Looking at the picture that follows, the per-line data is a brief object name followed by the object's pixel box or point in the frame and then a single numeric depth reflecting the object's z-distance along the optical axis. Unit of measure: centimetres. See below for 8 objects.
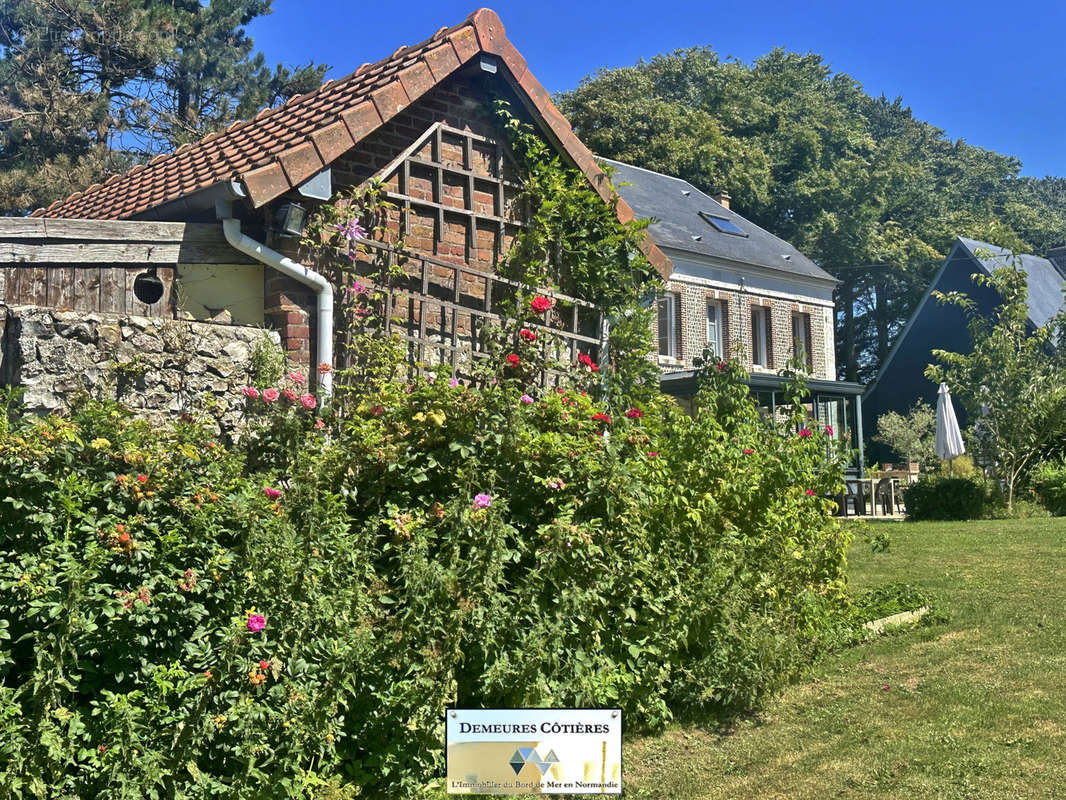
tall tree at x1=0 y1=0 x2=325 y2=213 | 2406
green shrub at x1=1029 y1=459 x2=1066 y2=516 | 1680
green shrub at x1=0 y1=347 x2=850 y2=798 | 353
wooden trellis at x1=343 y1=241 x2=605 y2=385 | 804
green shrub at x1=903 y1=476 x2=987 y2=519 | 1630
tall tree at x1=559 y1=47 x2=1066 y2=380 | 3303
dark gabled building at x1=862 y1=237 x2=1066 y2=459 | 3222
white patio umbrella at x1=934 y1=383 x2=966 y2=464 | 1894
